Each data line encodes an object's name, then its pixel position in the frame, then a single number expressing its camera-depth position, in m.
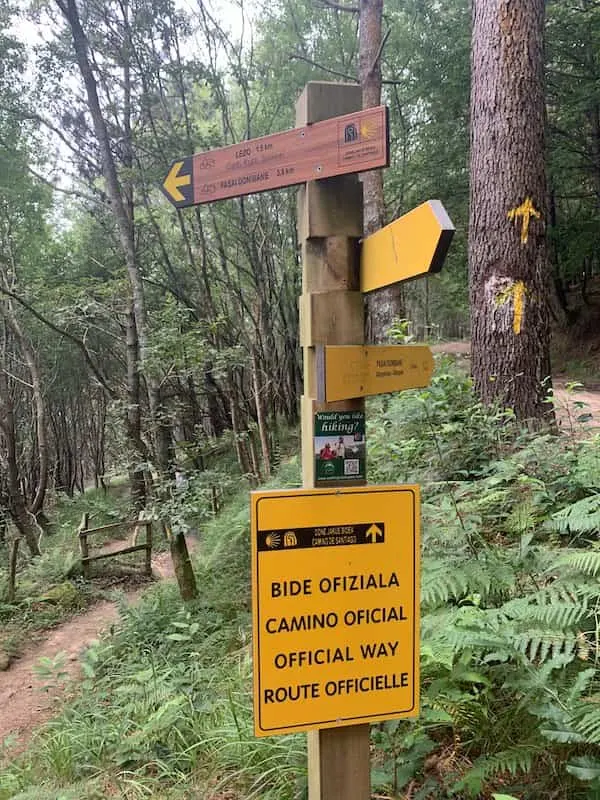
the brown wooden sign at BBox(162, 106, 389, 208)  1.86
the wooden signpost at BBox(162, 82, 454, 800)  1.77
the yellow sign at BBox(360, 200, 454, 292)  1.57
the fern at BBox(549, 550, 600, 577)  2.45
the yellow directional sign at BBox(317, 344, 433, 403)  1.85
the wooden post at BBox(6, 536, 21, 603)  10.16
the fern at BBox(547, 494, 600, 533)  2.74
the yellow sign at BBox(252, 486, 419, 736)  1.77
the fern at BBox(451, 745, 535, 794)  2.00
